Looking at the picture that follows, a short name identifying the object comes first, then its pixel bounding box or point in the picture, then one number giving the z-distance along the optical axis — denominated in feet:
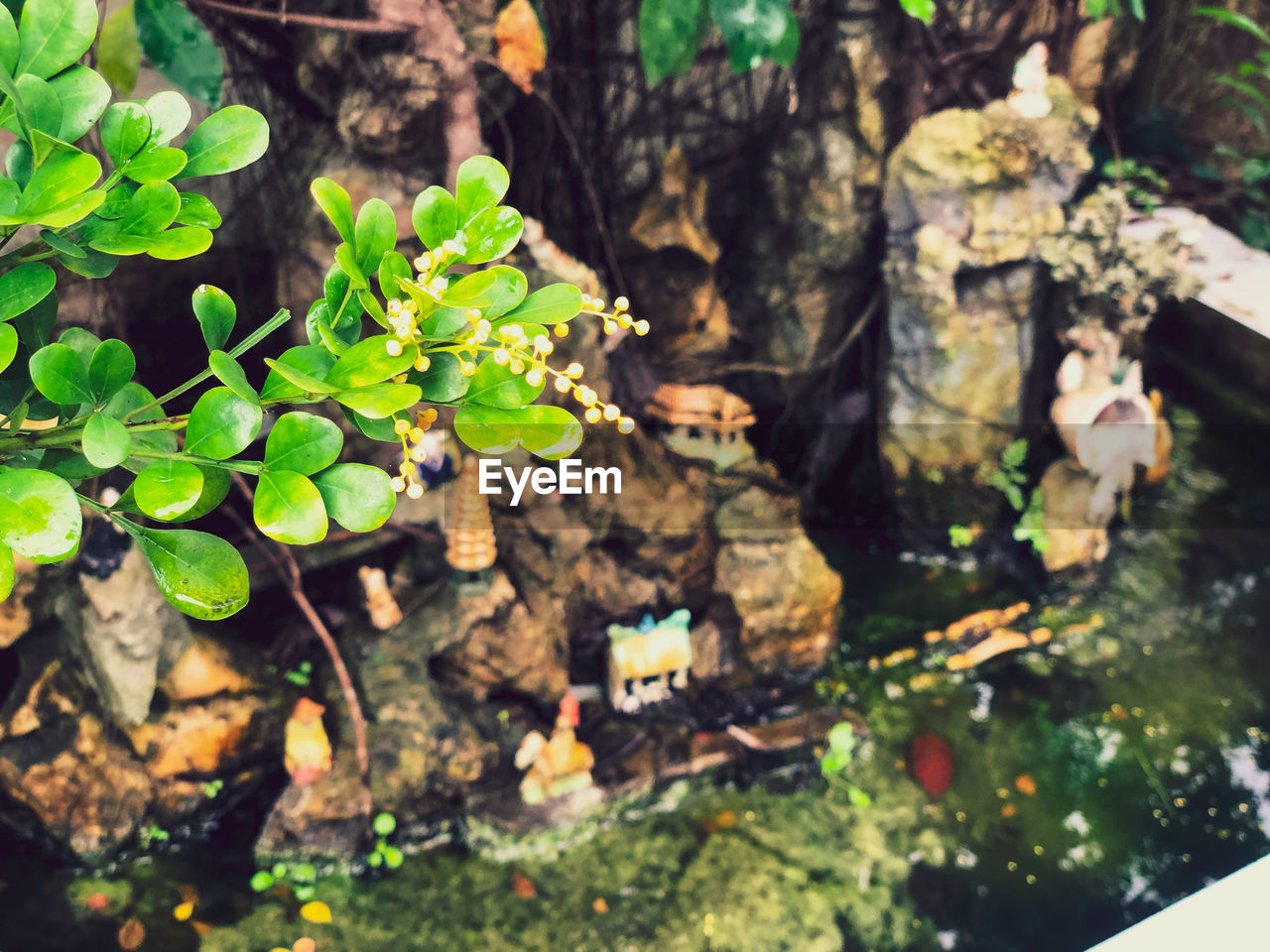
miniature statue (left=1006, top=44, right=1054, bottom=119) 2.80
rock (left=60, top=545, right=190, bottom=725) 2.18
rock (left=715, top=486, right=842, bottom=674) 2.78
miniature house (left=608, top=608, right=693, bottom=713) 2.58
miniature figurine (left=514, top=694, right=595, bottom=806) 2.45
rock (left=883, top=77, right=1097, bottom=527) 2.84
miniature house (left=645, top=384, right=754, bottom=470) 2.79
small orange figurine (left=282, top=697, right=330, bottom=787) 2.33
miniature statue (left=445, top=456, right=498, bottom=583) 2.29
